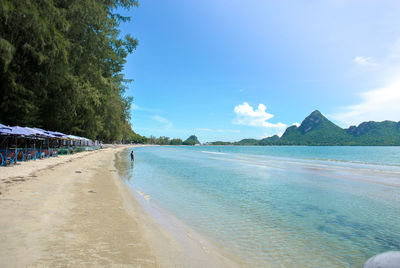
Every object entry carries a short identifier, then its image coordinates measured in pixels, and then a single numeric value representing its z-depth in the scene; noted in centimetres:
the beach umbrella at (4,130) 1385
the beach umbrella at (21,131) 1512
